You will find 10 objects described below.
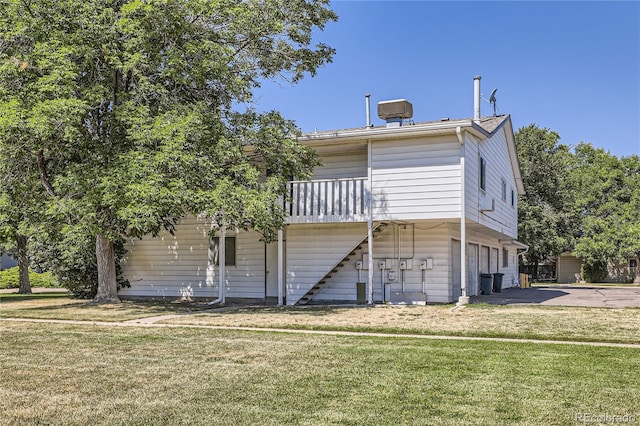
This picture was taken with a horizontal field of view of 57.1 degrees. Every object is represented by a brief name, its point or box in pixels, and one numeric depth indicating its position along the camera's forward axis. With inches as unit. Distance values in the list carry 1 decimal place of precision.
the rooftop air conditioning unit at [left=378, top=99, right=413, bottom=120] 716.0
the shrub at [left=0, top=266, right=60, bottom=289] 1233.4
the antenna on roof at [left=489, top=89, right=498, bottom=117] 859.9
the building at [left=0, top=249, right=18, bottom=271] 1456.1
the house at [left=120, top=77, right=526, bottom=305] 647.8
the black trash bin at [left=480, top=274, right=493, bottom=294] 862.5
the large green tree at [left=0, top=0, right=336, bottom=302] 531.2
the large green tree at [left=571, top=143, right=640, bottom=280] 1444.4
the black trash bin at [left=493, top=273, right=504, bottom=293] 945.5
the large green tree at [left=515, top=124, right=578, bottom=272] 1525.6
